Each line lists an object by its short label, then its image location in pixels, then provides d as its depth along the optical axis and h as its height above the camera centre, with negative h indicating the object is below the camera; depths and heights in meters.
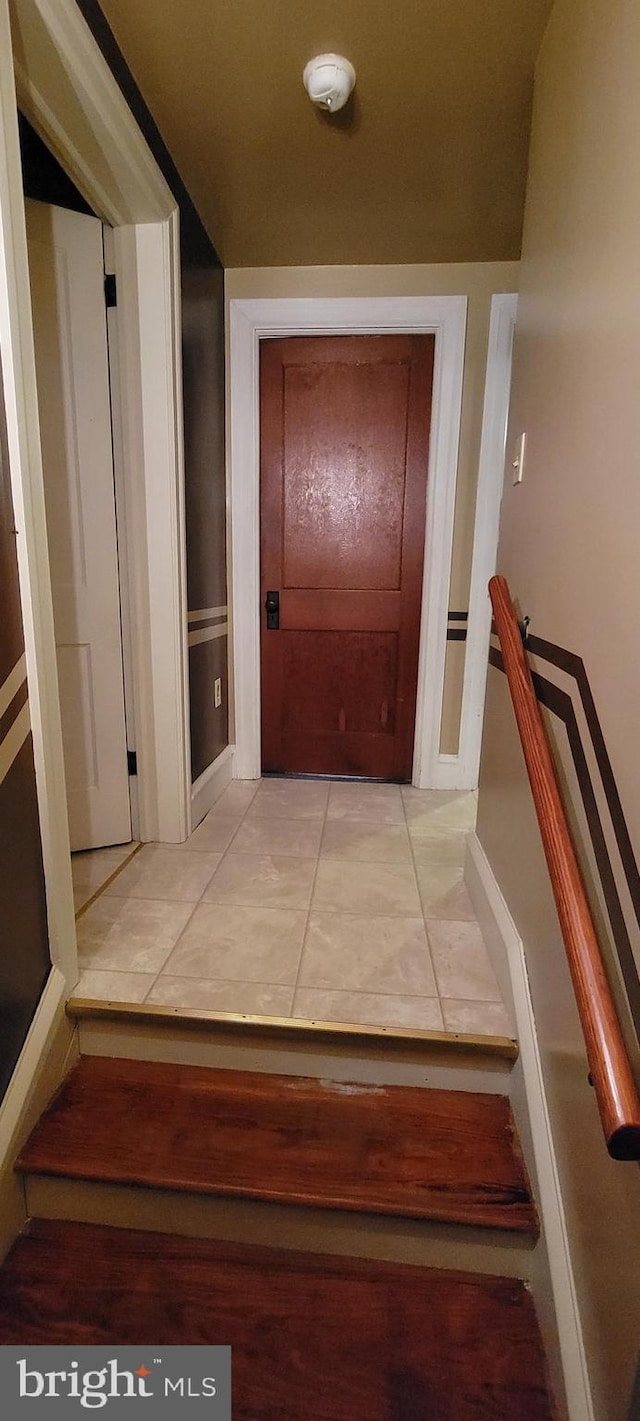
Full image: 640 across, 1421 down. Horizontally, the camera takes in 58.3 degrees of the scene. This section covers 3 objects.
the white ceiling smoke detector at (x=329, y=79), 1.41 +1.13
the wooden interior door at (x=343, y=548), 2.45 +0.02
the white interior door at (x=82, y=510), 1.68 +0.11
